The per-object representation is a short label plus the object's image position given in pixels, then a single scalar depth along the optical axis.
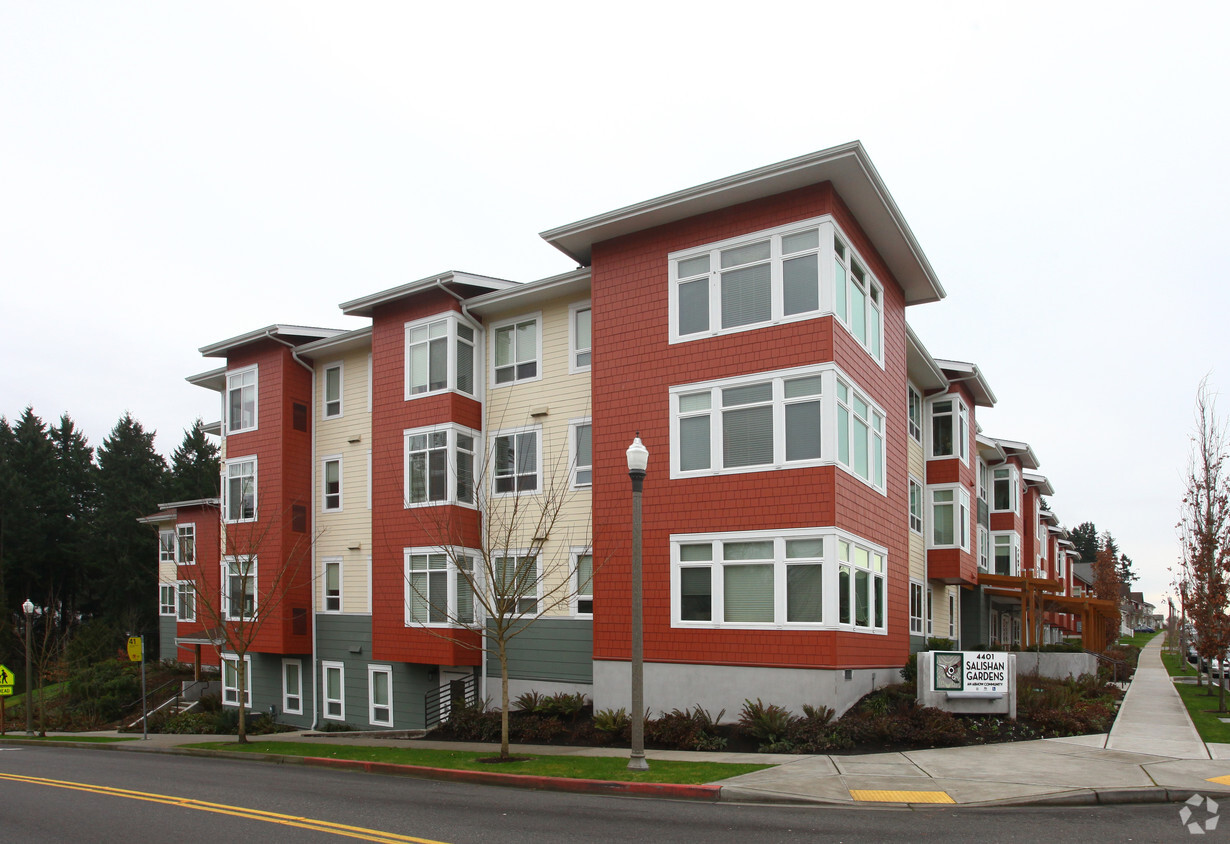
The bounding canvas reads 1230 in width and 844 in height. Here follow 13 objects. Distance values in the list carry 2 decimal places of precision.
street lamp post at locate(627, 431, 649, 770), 14.59
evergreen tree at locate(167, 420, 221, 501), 70.31
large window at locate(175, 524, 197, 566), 38.91
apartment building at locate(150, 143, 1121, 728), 18.83
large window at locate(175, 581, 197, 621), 39.69
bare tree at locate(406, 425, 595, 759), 23.08
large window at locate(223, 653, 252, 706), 31.77
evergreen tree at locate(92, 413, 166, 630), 63.84
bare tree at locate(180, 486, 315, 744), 28.09
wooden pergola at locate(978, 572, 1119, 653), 32.72
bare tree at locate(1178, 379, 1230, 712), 24.03
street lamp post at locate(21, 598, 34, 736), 33.78
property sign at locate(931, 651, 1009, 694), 18.09
